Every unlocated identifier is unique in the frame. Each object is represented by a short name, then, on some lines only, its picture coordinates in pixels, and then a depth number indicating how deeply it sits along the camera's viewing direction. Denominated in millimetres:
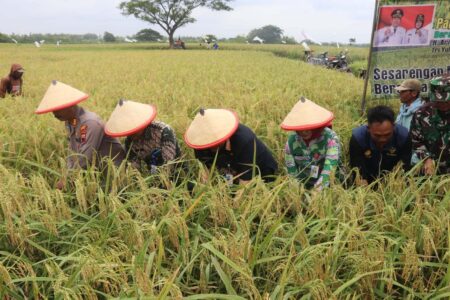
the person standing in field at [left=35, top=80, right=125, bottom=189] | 2674
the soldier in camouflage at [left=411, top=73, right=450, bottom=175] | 2523
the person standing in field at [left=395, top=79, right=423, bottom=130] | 3764
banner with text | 4176
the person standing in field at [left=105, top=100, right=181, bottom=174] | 2502
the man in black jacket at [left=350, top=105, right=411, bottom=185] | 2619
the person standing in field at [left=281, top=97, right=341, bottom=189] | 2430
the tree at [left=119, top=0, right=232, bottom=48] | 40656
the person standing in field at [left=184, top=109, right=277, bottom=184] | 2291
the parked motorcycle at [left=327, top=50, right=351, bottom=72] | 16672
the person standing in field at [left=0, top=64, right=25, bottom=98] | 6051
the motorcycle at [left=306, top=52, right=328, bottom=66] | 18888
